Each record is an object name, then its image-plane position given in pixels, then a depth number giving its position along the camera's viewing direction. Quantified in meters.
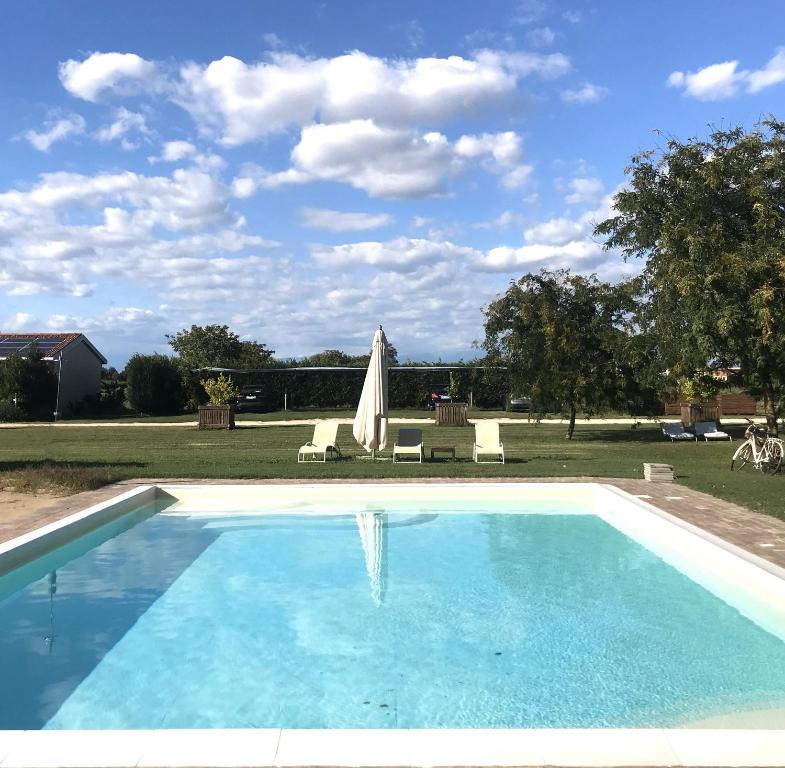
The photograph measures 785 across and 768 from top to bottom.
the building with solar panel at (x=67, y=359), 33.09
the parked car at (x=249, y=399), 32.81
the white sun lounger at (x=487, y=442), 14.12
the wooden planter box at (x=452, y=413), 25.50
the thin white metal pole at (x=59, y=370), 31.75
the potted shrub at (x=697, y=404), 16.73
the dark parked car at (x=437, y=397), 33.46
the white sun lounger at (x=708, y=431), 19.75
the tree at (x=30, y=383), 30.30
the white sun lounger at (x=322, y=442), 14.36
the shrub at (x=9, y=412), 29.70
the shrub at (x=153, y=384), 32.41
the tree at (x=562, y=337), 18.92
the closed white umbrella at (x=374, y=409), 14.12
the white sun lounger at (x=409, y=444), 13.95
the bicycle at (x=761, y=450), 11.95
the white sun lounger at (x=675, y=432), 20.05
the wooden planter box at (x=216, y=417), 24.02
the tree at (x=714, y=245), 12.94
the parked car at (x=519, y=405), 31.31
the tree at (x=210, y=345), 56.34
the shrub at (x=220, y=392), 26.06
